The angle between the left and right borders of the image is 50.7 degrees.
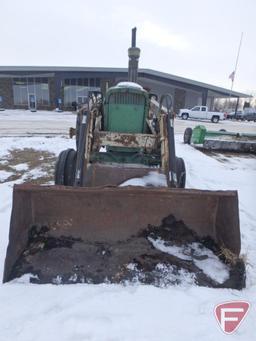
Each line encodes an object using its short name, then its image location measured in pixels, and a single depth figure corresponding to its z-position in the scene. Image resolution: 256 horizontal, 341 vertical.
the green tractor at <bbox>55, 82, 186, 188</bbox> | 3.38
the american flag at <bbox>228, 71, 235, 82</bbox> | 33.80
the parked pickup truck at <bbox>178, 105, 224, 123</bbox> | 29.81
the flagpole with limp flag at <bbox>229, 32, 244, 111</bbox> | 33.81
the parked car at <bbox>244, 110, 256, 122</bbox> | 35.94
